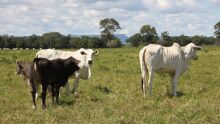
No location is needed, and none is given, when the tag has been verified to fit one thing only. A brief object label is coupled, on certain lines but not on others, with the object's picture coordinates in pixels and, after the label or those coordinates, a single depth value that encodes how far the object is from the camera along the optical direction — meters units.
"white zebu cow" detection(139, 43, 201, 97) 14.93
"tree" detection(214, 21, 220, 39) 116.46
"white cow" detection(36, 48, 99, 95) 16.30
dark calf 12.36
